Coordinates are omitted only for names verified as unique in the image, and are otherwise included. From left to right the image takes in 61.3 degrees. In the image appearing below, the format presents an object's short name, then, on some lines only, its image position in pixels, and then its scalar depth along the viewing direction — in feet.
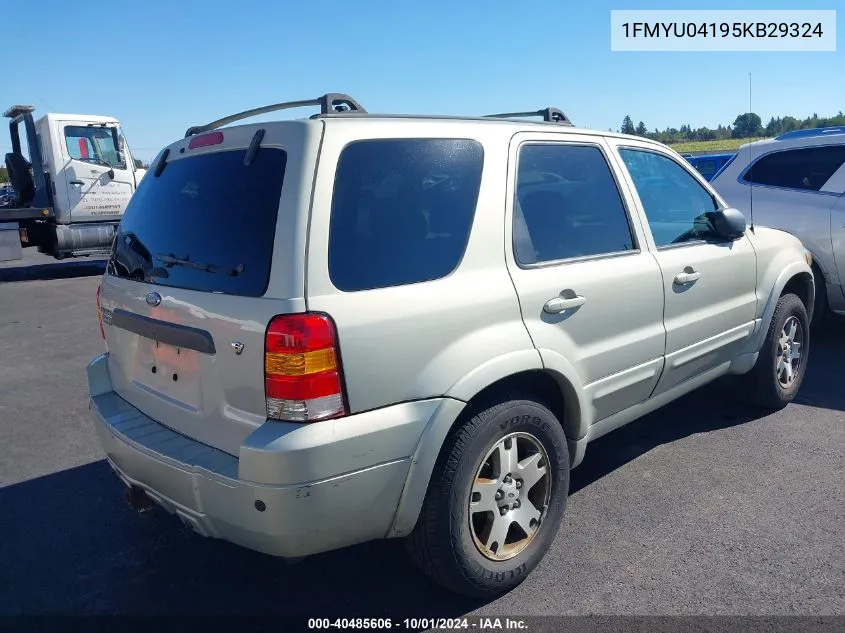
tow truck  43.19
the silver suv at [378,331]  7.63
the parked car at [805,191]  20.10
